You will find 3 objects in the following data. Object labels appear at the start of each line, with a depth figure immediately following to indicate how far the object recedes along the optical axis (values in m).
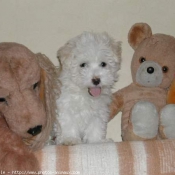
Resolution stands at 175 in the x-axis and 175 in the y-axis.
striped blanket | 1.41
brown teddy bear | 1.70
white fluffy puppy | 1.70
